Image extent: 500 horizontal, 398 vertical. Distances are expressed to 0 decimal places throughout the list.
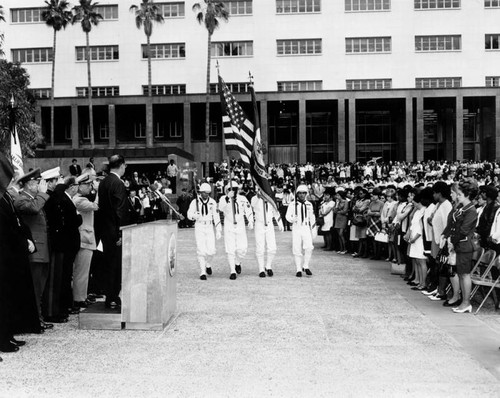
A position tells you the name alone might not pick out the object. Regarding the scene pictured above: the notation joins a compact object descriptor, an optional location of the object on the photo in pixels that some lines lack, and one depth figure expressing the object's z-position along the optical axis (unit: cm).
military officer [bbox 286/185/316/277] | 1366
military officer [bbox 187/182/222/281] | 1354
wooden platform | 826
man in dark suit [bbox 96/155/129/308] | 853
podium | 819
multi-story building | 5216
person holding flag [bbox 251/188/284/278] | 1370
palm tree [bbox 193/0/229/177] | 4922
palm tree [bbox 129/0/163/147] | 5125
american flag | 1376
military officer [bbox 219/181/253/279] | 1360
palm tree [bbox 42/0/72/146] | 5244
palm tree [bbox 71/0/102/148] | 5244
